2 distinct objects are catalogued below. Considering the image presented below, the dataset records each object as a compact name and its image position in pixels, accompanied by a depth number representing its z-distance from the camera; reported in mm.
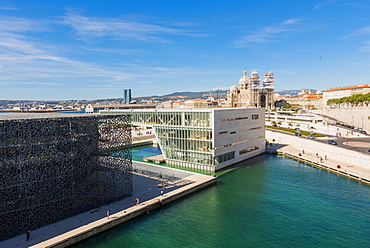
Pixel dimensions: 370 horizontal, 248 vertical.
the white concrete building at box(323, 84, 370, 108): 162250
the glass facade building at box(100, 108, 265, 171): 50031
